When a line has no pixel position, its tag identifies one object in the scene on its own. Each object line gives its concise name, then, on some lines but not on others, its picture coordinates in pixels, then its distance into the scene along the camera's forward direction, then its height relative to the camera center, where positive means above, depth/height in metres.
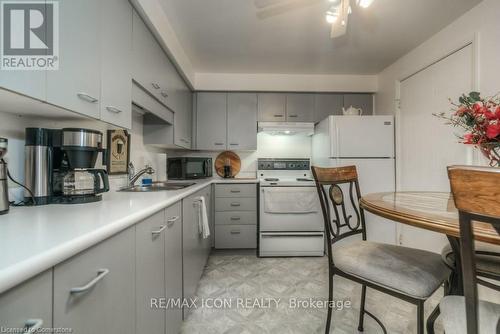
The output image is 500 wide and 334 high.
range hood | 2.79 +0.52
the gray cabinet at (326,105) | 2.90 +0.83
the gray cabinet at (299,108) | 2.91 +0.79
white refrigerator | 2.36 +0.16
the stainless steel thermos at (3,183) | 0.76 -0.06
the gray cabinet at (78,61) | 0.82 +0.45
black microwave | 2.51 -0.01
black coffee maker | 0.95 +0.01
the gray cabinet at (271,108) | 2.89 +0.79
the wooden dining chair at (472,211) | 0.50 -0.11
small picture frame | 1.63 +0.12
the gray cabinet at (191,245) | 1.40 -0.57
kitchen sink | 1.70 -0.17
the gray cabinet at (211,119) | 2.89 +0.64
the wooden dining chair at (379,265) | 0.94 -0.48
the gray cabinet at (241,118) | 2.88 +0.65
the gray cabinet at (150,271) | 0.83 -0.44
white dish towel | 1.74 -0.43
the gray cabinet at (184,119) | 2.29 +0.55
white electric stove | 2.45 -0.60
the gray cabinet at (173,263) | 1.11 -0.53
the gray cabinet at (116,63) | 1.08 +0.56
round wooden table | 0.66 -0.18
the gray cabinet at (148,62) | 1.38 +0.76
